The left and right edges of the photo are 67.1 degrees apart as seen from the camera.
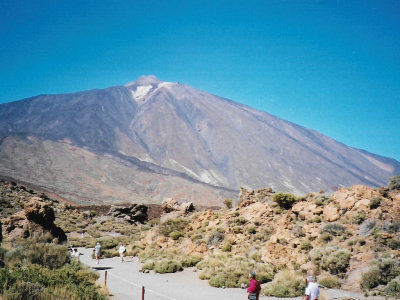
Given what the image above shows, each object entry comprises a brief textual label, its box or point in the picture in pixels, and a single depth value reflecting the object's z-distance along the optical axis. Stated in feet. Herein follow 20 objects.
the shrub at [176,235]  77.64
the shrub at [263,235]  61.05
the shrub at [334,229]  50.96
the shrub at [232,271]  42.06
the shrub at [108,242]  84.84
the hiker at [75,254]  55.79
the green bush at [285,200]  71.36
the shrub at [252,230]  65.62
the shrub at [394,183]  58.08
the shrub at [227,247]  61.35
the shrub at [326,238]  50.44
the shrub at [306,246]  50.49
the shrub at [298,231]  55.37
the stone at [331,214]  55.98
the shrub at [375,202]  53.62
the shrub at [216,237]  66.90
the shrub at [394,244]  42.16
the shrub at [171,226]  82.74
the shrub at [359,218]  52.13
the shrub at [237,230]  67.56
